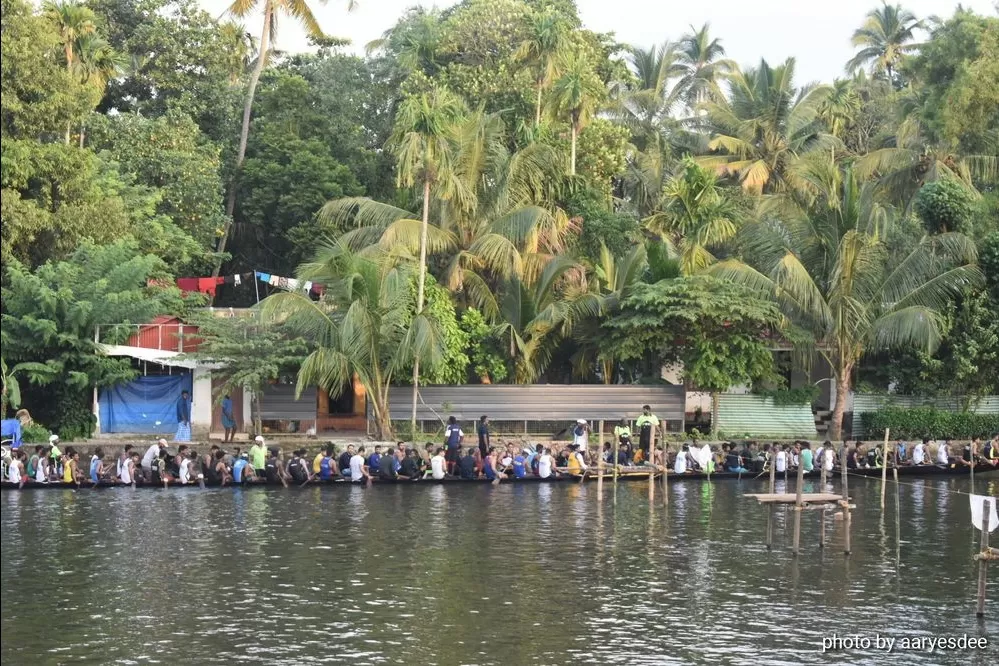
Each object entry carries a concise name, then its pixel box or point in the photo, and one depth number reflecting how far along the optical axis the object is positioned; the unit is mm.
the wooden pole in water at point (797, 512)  22922
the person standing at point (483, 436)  33281
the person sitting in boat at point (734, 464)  34125
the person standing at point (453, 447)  32312
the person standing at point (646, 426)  33281
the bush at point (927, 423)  38531
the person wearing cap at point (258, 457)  30984
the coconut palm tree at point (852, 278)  37188
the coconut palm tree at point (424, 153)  33562
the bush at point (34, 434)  31938
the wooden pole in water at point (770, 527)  24255
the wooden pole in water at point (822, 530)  24203
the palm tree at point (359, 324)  33531
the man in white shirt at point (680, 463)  33625
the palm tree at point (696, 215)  37156
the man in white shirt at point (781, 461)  32719
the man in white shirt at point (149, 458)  30375
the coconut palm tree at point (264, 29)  43906
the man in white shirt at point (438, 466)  31922
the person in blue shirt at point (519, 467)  32438
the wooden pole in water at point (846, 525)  23672
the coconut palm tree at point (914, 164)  42000
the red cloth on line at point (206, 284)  39656
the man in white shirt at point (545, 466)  32656
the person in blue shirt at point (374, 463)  31672
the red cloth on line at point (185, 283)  39781
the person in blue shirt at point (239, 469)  30875
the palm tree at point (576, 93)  39344
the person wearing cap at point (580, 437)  33562
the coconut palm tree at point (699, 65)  58938
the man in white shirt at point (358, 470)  31391
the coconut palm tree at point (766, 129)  47969
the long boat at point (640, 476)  30000
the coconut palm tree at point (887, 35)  64000
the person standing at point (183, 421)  34219
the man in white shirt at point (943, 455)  35781
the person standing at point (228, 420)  33719
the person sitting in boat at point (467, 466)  32156
